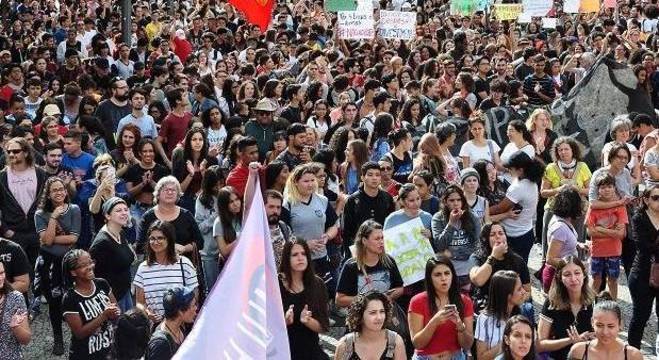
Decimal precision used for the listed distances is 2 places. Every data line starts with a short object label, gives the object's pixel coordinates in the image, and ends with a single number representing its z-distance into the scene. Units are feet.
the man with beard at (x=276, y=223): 60.75
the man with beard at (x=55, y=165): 72.08
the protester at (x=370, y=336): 47.01
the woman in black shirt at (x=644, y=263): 59.67
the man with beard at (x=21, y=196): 67.56
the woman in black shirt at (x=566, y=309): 51.21
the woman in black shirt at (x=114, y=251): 58.29
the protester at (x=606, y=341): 47.21
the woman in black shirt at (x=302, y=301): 51.67
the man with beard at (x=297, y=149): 74.08
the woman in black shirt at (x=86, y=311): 52.03
